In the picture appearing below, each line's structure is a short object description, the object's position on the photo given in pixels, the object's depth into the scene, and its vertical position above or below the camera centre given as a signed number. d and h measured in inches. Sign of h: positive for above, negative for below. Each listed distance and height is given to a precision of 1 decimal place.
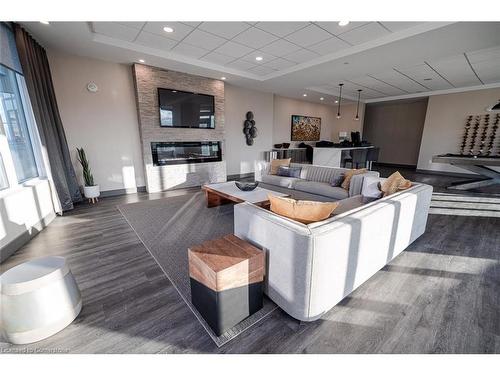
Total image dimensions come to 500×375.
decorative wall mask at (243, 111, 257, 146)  267.3 +9.2
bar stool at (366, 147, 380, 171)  288.4 -26.2
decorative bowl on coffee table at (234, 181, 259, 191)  135.5 -30.7
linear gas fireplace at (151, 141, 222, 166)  199.8 -15.9
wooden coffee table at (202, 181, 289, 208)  120.0 -34.3
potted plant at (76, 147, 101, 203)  165.6 -33.7
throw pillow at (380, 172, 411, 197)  95.7 -22.0
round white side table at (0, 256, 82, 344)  51.9 -40.0
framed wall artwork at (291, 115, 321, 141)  334.2 +11.7
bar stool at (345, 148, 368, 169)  268.7 -27.0
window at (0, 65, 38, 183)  111.1 +5.5
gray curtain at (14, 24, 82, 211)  119.6 +13.6
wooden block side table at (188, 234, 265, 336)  53.5 -36.9
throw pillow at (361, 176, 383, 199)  100.3 -25.3
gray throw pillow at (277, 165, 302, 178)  180.9 -29.7
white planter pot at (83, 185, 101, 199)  165.3 -41.4
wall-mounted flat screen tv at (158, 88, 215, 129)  194.9 +24.8
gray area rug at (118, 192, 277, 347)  65.4 -50.0
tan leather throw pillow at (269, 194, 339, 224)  63.1 -21.5
